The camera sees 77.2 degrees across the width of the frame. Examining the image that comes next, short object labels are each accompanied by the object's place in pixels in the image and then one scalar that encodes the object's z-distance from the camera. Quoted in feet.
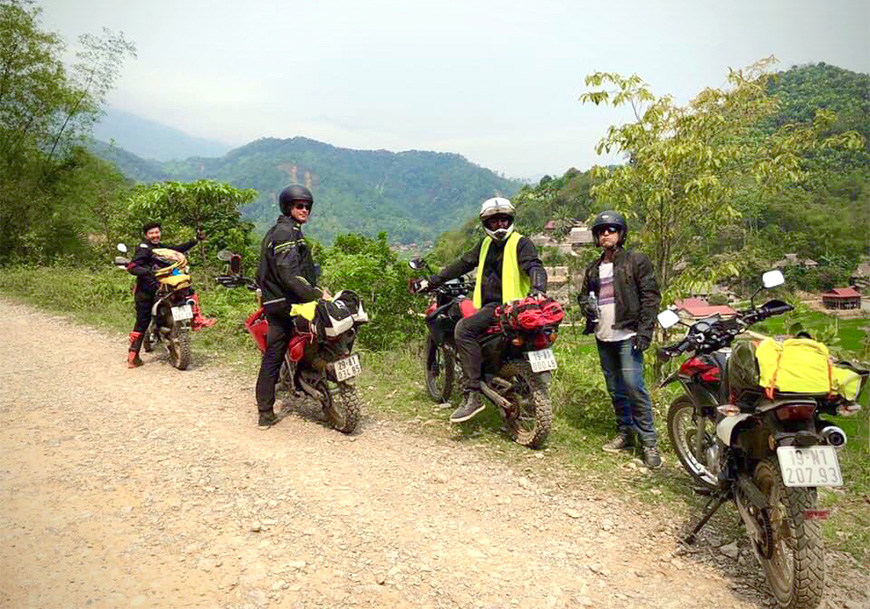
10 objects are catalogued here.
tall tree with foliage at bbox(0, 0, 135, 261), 49.06
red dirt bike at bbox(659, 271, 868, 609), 7.91
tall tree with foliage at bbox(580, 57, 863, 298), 17.98
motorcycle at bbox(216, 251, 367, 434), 14.92
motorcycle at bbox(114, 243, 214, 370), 21.59
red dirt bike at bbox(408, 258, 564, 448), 13.92
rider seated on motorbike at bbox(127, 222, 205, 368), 21.45
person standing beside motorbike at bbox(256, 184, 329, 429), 14.88
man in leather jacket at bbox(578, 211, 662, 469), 13.50
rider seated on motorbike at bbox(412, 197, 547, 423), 14.60
